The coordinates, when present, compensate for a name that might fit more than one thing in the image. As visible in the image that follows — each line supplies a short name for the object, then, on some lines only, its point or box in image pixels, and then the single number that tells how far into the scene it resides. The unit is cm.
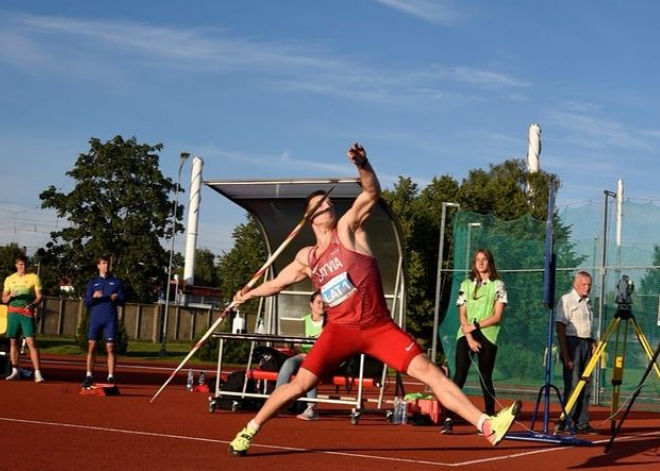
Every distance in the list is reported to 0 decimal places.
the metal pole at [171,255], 3791
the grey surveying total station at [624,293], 1122
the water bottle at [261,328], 1635
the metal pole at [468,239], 2034
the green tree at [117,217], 7200
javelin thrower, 809
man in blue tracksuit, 1598
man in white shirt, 1284
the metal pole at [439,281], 1997
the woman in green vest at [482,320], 1215
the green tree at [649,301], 1802
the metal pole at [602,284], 1809
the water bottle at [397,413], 1267
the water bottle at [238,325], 1739
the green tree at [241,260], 5312
